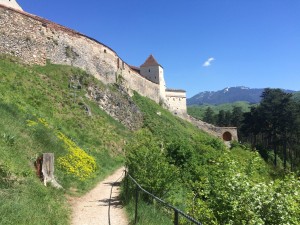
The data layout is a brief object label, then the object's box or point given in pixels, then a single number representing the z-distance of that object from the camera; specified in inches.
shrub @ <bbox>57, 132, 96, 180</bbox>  467.1
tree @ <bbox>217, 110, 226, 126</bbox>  3332.5
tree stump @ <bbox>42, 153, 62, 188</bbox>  384.2
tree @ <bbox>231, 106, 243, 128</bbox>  3009.8
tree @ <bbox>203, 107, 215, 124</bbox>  3560.5
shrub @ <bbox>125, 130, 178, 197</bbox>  361.9
